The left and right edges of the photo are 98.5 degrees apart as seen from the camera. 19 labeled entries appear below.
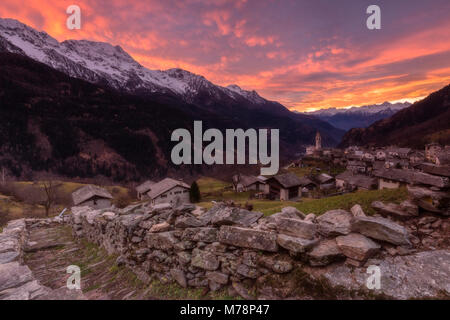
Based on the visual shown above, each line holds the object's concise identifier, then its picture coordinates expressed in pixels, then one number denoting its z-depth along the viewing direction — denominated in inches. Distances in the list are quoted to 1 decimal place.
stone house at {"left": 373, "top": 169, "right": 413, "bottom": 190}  1395.2
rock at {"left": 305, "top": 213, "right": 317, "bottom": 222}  255.4
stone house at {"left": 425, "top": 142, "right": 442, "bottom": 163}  4096.5
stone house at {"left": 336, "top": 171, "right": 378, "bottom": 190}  1792.8
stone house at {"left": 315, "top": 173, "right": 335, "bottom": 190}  2612.7
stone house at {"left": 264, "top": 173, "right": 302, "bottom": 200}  1872.5
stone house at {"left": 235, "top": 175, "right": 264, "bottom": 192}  2792.3
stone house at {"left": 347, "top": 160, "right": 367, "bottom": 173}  3414.9
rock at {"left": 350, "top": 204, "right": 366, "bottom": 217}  259.0
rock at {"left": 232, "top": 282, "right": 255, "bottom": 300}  196.6
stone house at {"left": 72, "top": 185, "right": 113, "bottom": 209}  1744.6
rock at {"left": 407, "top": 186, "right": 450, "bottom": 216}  210.5
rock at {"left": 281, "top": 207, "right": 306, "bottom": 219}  268.2
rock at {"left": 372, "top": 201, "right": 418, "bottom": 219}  235.8
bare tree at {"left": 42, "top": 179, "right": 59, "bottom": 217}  1542.8
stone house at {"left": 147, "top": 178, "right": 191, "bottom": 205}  2392.2
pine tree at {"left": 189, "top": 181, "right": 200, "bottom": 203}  2343.8
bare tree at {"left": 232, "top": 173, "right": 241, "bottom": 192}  2901.6
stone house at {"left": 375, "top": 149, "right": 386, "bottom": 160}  4060.3
